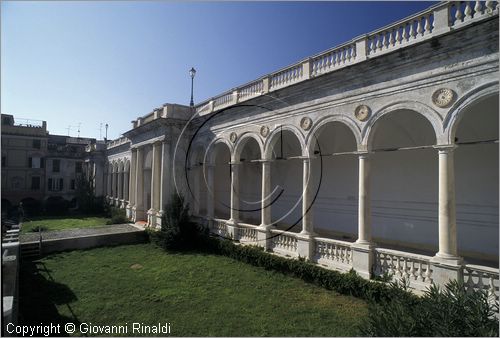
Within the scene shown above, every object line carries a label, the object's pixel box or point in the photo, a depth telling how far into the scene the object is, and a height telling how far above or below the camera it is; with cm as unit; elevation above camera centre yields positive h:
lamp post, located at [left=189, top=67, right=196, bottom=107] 2086 +744
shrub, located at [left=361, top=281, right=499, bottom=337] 482 -234
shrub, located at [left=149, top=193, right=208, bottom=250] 1708 -293
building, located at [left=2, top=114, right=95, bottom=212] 4291 +180
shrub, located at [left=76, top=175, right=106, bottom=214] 3494 -257
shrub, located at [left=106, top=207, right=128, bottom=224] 2533 -330
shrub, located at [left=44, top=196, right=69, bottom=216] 3738 -376
